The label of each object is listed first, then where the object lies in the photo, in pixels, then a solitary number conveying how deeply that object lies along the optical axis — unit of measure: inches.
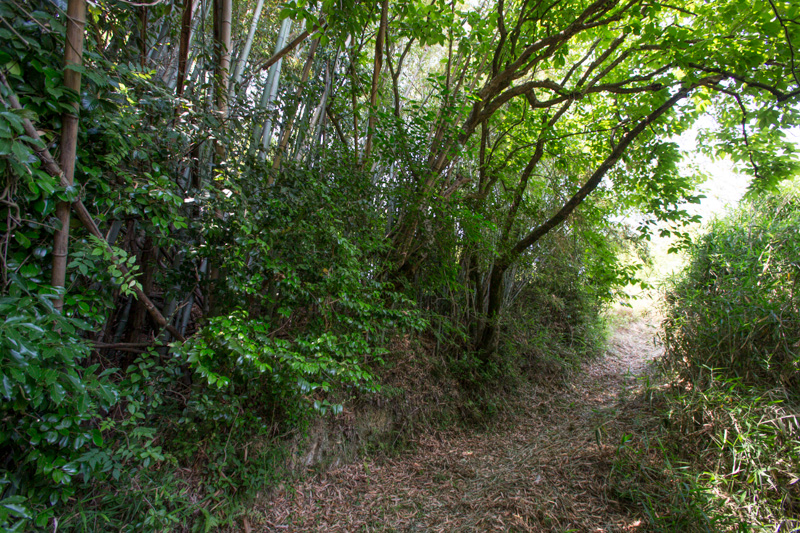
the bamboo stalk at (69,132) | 47.6
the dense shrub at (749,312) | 92.9
